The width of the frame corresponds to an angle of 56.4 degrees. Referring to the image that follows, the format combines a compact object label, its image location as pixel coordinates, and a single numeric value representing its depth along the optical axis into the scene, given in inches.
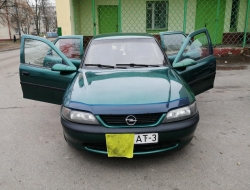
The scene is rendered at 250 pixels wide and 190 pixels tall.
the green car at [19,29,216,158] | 96.7
